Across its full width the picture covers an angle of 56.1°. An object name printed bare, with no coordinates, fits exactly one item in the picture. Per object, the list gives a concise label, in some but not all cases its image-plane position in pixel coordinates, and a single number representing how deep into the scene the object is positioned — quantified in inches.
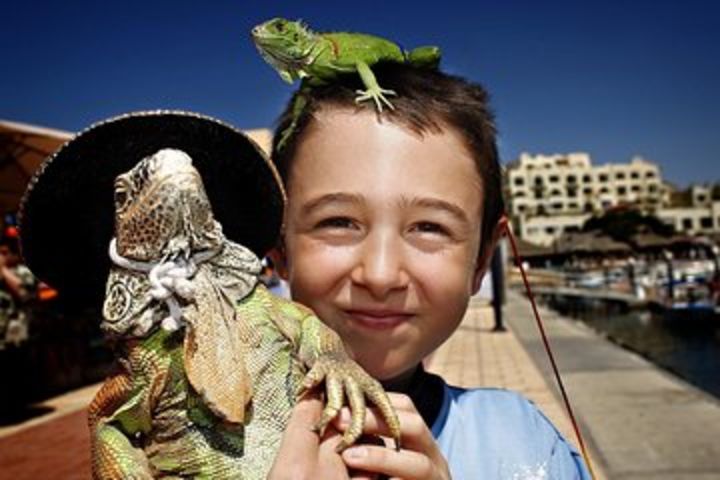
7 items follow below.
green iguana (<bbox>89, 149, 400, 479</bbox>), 10.7
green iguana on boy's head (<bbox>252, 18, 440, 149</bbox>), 18.1
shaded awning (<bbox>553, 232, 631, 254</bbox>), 1474.2
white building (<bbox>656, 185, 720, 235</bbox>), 3575.4
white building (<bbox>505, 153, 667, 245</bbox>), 4110.2
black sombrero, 12.1
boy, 15.5
